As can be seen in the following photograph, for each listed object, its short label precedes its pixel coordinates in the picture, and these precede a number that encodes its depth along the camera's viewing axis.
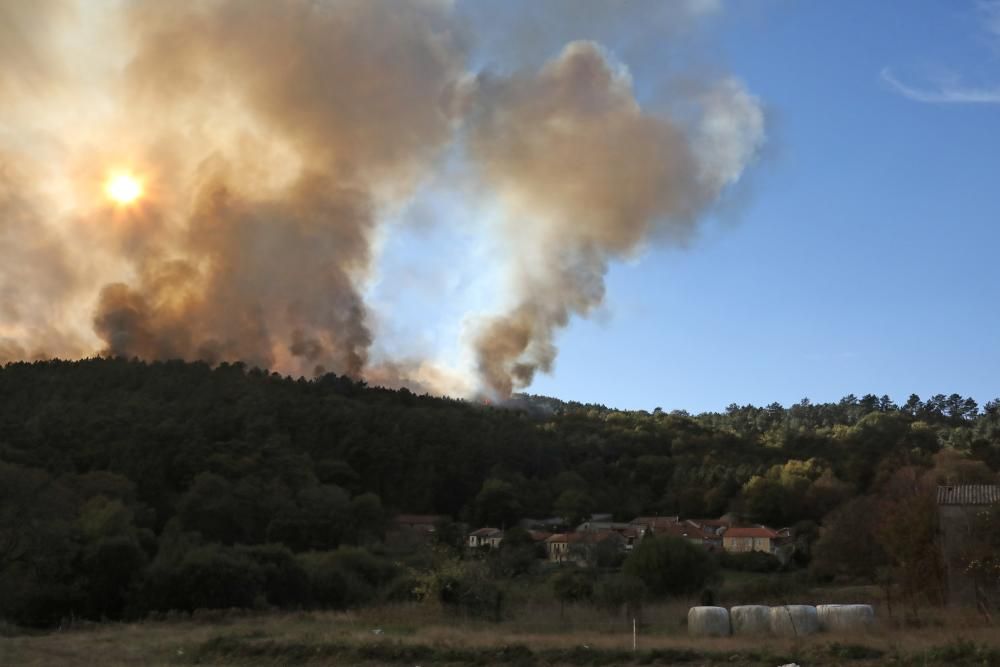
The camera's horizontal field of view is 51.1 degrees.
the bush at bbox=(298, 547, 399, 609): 51.34
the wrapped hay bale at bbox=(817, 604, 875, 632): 30.55
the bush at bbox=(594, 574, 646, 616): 42.00
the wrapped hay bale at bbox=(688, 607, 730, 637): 31.03
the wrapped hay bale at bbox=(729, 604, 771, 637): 30.97
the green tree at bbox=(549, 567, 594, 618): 47.69
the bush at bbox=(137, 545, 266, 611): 46.34
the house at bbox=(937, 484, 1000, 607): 40.38
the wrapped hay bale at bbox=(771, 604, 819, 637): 30.64
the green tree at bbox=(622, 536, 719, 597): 50.06
